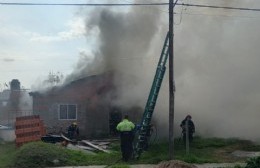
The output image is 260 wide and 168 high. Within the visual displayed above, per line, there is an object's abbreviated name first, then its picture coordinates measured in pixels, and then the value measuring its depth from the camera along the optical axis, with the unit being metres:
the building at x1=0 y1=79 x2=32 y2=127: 43.03
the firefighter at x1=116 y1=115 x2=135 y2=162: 16.33
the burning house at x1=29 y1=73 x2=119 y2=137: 28.11
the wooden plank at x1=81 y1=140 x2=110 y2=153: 20.16
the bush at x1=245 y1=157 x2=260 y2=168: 11.62
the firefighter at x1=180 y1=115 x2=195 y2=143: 20.24
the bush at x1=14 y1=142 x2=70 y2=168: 15.73
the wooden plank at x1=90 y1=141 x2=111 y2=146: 23.30
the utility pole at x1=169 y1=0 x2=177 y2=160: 16.28
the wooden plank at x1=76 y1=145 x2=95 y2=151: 21.02
